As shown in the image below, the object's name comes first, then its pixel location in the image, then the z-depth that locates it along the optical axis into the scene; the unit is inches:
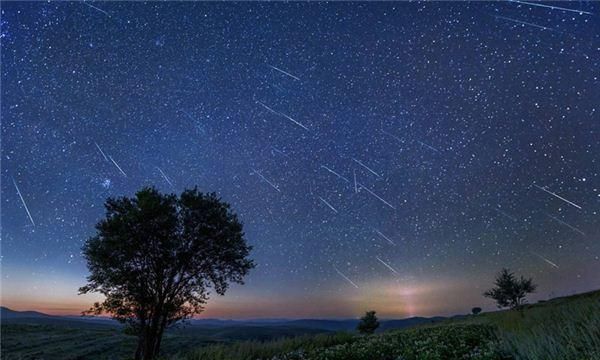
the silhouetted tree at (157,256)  864.3
